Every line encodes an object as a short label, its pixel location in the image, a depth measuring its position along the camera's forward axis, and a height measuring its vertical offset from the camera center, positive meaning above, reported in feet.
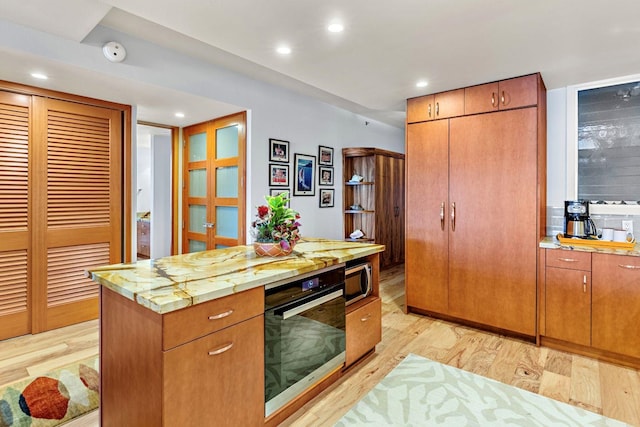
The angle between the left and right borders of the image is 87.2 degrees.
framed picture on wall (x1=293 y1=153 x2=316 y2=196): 14.65 +1.69
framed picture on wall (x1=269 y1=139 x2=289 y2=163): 13.42 +2.53
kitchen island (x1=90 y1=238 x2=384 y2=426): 4.37 -1.86
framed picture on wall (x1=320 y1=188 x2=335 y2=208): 16.22 +0.77
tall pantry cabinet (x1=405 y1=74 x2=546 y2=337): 9.53 +0.29
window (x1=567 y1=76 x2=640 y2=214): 9.64 +2.05
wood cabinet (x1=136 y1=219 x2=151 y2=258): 21.26 -1.67
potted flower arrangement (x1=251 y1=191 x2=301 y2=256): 7.16 -0.37
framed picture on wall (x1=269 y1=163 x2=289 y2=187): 13.45 +1.54
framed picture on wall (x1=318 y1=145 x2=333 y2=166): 15.92 +2.74
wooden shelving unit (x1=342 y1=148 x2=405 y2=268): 17.52 +0.88
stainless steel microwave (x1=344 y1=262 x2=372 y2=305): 7.72 -1.65
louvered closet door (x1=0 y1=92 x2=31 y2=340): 9.40 -0.02
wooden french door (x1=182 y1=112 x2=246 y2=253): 13.19 +1.22
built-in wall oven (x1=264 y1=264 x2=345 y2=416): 5.75 -2.28
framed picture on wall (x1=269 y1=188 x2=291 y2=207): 13.56 +0.89
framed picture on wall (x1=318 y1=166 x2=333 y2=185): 16.03 +1.80
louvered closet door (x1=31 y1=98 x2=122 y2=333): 10.03 +0.24
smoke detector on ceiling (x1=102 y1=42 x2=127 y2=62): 8.73 +4.24
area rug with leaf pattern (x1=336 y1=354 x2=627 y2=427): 6.30 -3.88
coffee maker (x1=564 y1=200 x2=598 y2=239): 9.55 -0.27
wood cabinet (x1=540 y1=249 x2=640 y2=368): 8.17 -2.37
